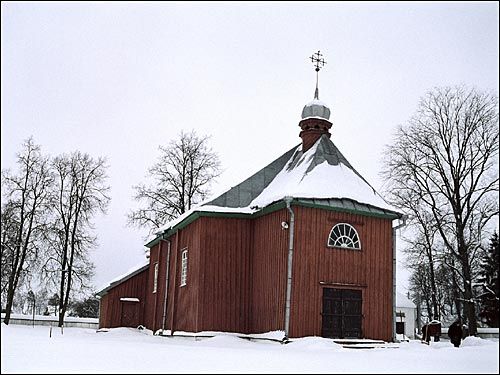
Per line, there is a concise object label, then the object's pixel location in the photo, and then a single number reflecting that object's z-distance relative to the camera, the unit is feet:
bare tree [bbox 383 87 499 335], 74.84
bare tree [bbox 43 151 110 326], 105.91
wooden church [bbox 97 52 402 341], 53.72
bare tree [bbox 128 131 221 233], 103.81
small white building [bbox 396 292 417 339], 124.23
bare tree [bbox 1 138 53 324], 102.68
